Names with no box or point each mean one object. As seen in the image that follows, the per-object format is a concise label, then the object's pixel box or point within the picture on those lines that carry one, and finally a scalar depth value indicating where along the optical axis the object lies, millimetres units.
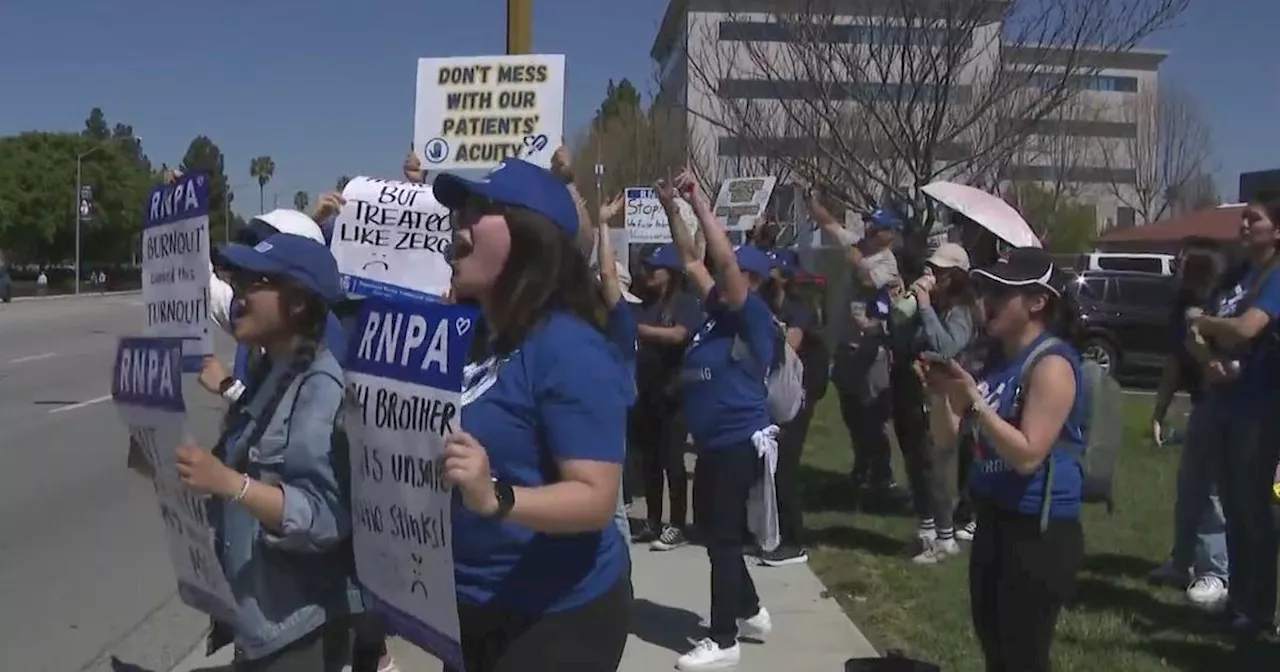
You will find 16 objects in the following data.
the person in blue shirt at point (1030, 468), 3859
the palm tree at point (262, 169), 130125
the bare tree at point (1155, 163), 43062
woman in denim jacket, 3133
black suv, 21750
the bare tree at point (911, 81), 11102
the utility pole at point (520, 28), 8133
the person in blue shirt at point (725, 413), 5855
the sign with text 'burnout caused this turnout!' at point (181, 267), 3172
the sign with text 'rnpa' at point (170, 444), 3066
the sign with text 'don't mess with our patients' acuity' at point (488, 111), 7102
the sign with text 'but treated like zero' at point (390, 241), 5367
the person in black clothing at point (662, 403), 8648
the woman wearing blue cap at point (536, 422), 2750
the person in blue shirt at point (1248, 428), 6035
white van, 26383
